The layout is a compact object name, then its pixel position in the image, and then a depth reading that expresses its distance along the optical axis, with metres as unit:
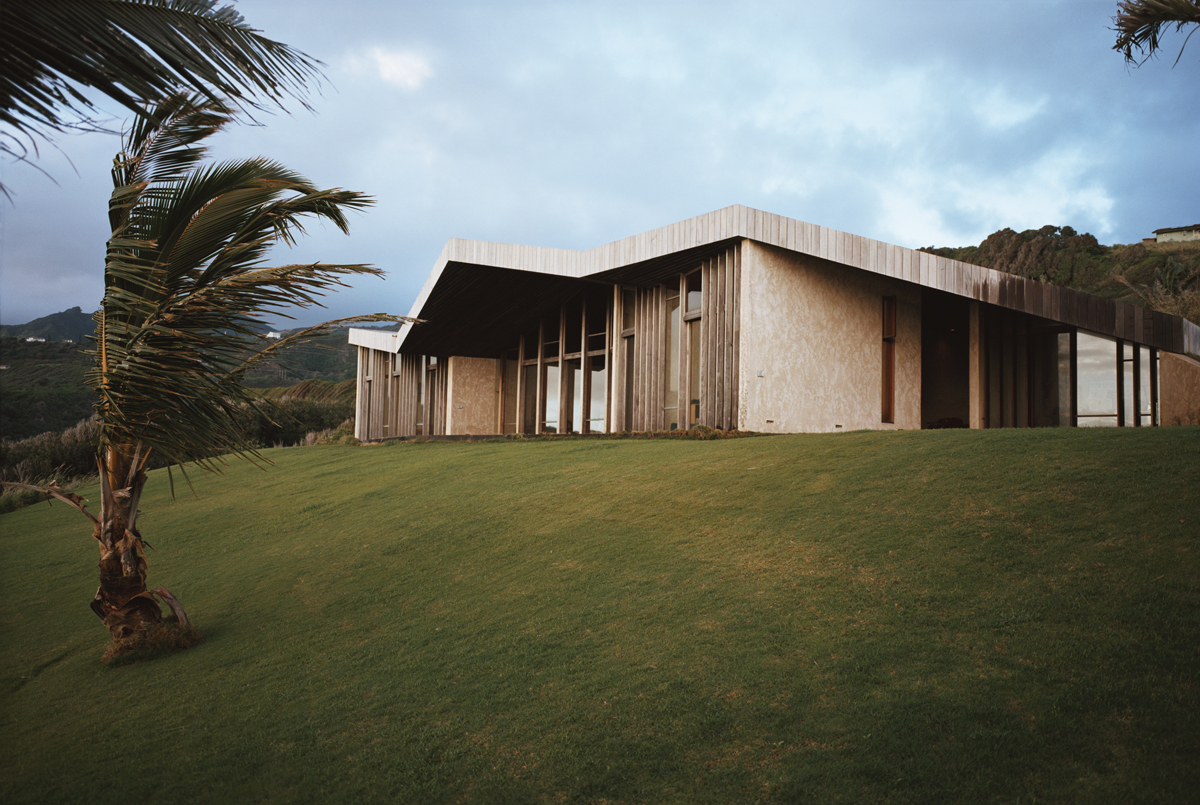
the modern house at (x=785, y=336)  13.99
